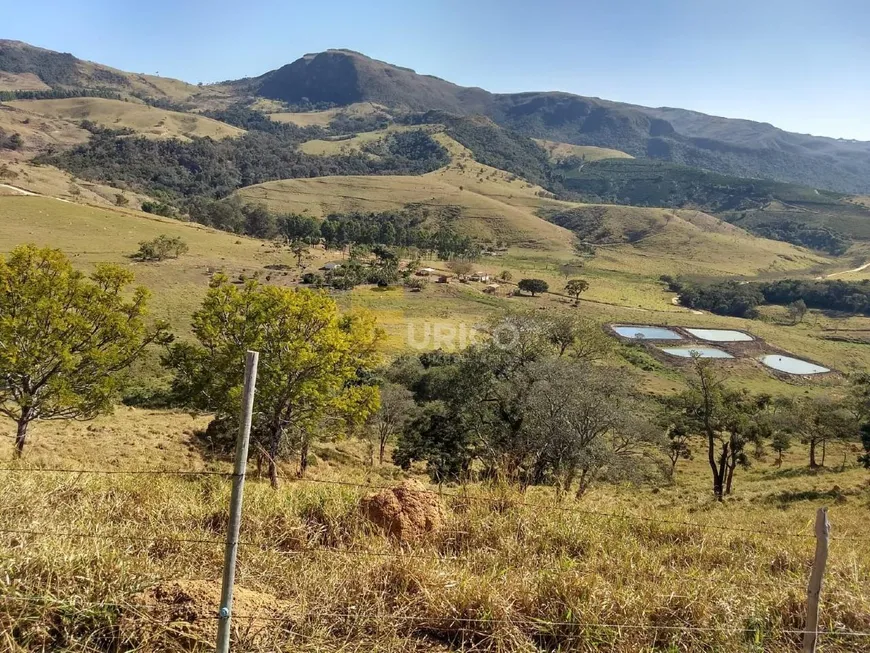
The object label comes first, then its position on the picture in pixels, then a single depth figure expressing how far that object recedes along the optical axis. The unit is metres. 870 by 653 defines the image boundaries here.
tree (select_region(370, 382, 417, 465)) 25.97
